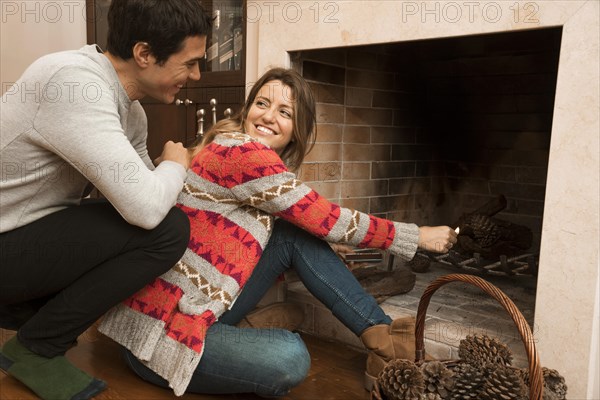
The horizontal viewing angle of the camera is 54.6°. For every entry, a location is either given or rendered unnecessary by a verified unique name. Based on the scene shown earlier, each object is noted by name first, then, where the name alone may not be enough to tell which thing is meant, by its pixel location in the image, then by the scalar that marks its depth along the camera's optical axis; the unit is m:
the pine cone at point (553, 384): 1.06
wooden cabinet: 2.02
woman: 1.29
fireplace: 1.26
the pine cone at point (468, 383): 1.06
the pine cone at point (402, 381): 1.07
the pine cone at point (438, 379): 1.09
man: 1.11
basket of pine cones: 1.02
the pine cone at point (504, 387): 1.02
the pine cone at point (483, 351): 1.15
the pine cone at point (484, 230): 1.81
